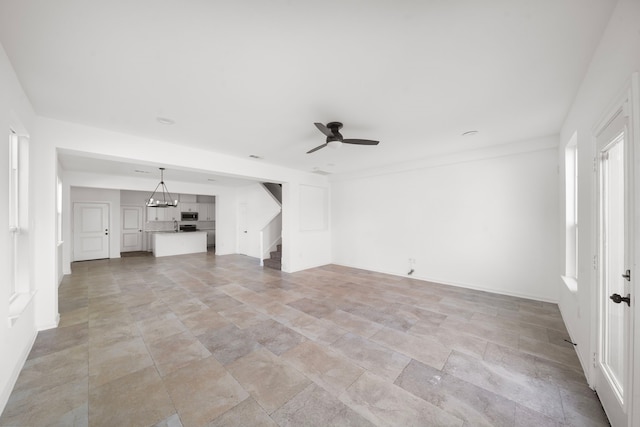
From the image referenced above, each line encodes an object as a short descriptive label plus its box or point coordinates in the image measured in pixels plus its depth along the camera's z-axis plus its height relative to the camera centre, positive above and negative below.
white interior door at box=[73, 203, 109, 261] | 8.18 -0.61
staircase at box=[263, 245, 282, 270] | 6.88 -1.44
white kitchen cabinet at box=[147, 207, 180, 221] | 10.38 -0.04
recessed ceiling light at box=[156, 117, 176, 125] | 3.10 +1.23
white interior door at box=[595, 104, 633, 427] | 1.64 -0.44
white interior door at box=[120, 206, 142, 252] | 9.99 -0.67
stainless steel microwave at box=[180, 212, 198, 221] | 11.00 -0.14
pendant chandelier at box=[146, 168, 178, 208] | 7.19 +0.32
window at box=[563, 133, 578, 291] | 3.23 -0.02
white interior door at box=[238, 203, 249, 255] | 9.41 -0.69
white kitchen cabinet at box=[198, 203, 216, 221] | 11.72 +0.07
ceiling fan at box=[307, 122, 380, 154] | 3.16 +0.99
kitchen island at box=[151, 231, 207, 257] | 8.91 -1.17
